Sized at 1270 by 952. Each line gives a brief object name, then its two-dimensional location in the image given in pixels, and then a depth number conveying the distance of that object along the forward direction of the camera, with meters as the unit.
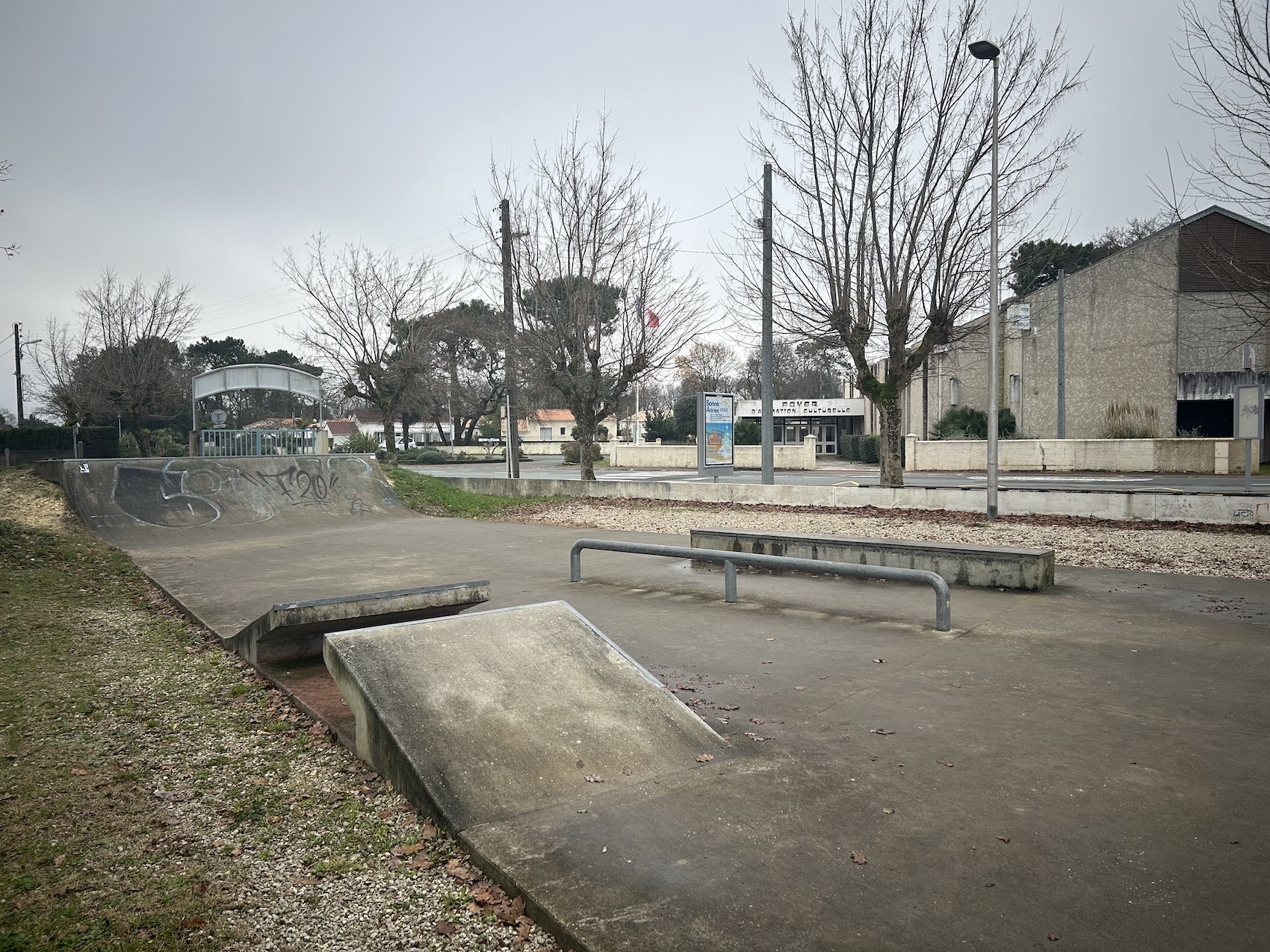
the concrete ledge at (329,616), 5.45
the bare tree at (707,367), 67.75
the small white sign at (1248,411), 16.36
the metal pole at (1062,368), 34.98
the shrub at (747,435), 43.44
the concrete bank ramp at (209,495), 14.59
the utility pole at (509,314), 22.09
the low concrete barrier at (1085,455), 27.56
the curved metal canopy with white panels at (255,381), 21.03
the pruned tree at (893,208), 16.88
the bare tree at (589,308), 21.72
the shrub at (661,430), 51.12
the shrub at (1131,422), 31.33
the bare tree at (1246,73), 9.32
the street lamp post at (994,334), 13.80
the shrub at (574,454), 45.88
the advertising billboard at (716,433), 20.98
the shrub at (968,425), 34.47
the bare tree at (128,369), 31.97
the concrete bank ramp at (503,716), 3.69
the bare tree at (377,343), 27.05
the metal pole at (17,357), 45.75
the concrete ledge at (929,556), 8.64
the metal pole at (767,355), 17.75
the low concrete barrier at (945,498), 13.09
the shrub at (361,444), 40.69
